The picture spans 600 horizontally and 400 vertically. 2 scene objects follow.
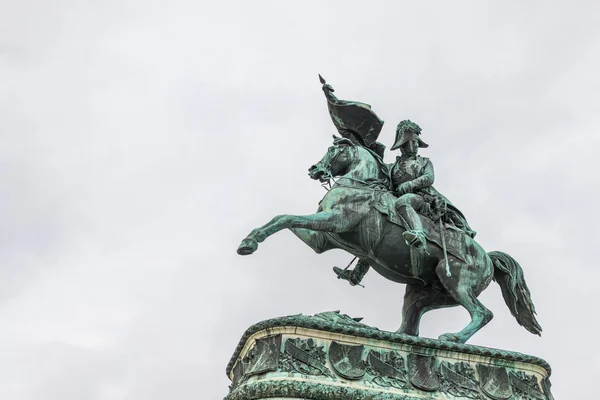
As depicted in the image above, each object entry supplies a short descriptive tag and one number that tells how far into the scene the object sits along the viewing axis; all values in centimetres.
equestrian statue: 1391
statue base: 1187
